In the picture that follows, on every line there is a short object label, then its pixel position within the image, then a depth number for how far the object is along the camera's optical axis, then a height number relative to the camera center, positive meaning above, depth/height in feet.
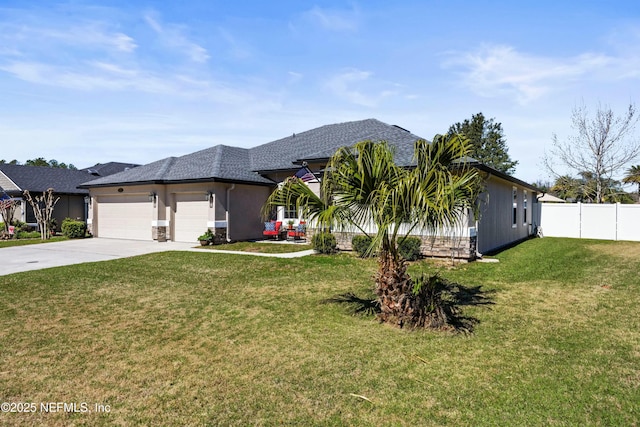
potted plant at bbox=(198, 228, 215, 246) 55.11 -4.10
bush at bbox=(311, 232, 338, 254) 45.54 -4.13
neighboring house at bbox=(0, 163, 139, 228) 83.61 +4.64
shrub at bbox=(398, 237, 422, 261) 41.96 -4.09
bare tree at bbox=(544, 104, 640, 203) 89.45 +17.13
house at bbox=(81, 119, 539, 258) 55.62 +2.97
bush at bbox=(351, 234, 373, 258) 43.98 -3.77
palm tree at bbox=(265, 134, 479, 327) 18.58 +0.77
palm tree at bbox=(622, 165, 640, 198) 111.45 +11.48
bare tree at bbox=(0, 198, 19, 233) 74.84 -0.51
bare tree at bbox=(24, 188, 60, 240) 70.01 -1.35
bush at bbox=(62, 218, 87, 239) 67.46 -3.69
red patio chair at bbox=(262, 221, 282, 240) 60.13 -2.95
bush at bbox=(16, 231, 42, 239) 73.61 -5.31
